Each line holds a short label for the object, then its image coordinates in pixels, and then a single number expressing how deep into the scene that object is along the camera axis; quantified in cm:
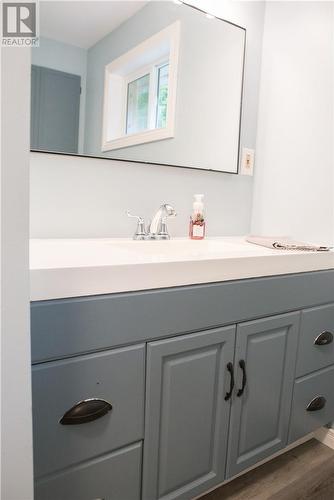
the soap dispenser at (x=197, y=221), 152
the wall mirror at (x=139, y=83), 119
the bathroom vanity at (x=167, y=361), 77
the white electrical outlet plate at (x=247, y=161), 175
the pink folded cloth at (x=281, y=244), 129
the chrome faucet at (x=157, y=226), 140
